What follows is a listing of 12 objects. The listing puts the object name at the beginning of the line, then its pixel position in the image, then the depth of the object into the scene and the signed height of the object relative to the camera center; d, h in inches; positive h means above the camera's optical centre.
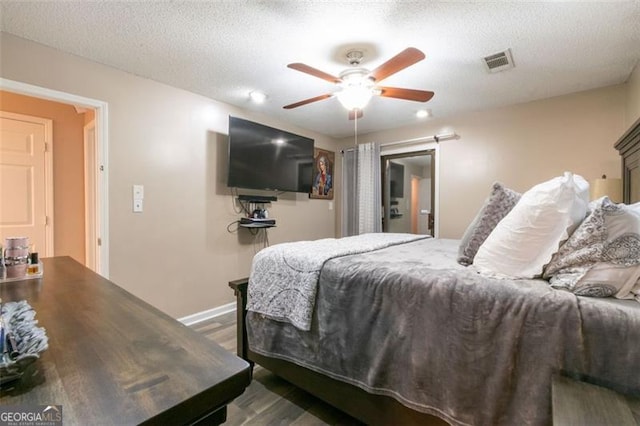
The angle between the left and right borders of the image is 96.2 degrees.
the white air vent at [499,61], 87.0 +46.6
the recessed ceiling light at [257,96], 118.2 +47.6
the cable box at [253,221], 133.6 -5.6
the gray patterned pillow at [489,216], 59.6 -1.5
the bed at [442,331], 38.6 -20.3
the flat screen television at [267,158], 125.4 +24.8
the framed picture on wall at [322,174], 179.0 +22.2
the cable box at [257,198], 137.2 +5.3
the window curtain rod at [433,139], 146.5 +37.6
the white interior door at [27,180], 115.0 +12.3
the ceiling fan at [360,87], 82.9 +37.1
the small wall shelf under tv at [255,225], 133.2 -7.5
